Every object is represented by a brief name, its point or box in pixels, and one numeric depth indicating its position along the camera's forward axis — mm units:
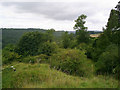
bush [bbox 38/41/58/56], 16803
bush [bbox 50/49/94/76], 7043
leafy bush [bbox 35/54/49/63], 15369
